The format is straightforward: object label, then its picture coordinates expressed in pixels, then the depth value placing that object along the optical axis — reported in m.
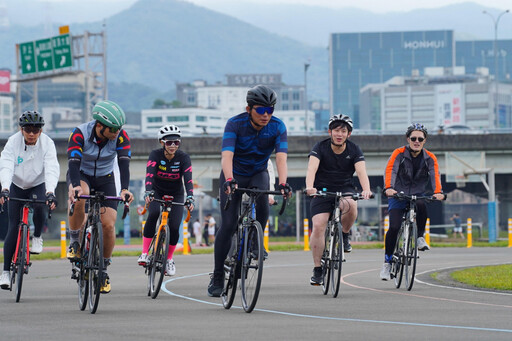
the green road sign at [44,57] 72.12
